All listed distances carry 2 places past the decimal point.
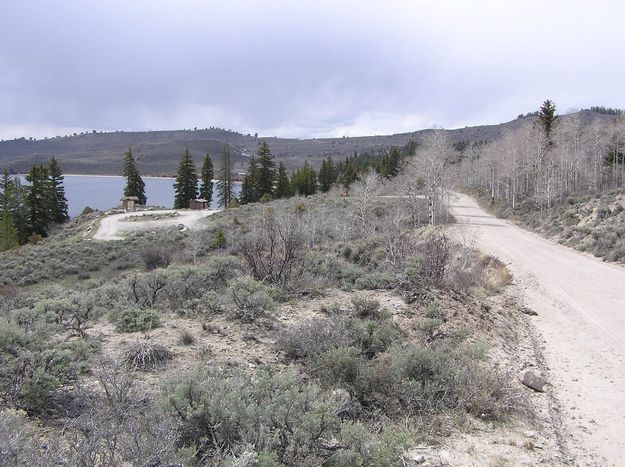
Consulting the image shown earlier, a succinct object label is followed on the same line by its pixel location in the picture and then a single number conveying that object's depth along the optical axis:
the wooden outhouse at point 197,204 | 62.72
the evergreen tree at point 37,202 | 50.34
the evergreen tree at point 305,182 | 71.94
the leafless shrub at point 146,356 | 5.84
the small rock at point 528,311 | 10.79
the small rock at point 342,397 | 4.77
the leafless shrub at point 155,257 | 29.41
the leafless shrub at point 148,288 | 9.22
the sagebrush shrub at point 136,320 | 7.29
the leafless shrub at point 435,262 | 11.09
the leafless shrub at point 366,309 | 8.21
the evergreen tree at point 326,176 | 75.35
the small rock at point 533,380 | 6.40
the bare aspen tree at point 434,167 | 34.75
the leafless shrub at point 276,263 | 10.05
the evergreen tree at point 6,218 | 44.23
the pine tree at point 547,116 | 51.22
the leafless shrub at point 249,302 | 7.86
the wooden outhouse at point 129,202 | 58.62
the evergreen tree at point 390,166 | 72.56
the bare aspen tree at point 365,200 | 36.12
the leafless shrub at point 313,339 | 6.27
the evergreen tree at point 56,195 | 54.75
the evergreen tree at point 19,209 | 48.88
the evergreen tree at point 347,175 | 74.16
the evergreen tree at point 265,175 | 65.19
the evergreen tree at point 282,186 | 66.62
